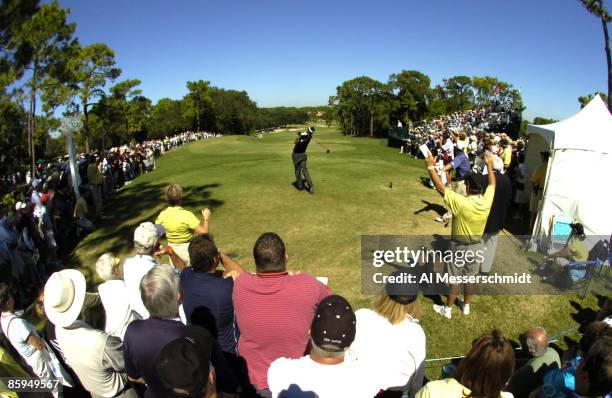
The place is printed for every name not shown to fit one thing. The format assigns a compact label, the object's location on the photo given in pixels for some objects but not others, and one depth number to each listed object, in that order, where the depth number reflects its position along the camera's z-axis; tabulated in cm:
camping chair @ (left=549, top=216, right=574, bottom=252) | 751
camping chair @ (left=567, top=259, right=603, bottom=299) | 629
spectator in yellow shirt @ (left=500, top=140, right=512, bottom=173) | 1226
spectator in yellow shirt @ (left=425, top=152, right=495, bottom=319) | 493
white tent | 772
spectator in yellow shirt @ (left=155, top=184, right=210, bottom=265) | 522
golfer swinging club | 1145
